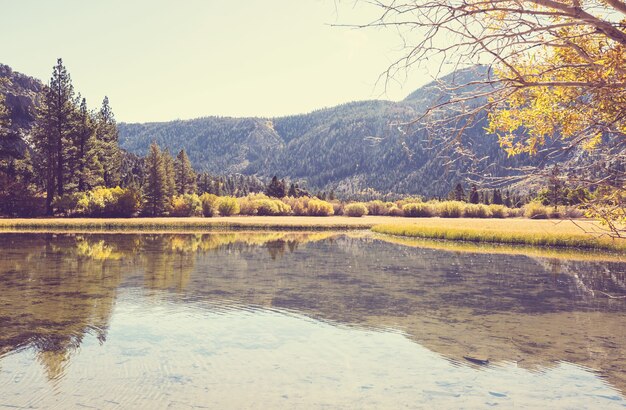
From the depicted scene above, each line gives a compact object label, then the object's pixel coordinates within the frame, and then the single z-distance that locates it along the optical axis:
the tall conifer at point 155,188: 70.62
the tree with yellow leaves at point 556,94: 5.04
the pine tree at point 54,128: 62.78
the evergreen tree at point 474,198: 113.31
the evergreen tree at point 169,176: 74.25
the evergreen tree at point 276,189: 108.50
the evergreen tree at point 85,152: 66.00
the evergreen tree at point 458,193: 112.06
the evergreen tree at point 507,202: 128.25
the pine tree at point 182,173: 89.62
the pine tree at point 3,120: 60.26
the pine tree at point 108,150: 74.64
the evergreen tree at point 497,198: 121.66
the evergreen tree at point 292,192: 112.62
